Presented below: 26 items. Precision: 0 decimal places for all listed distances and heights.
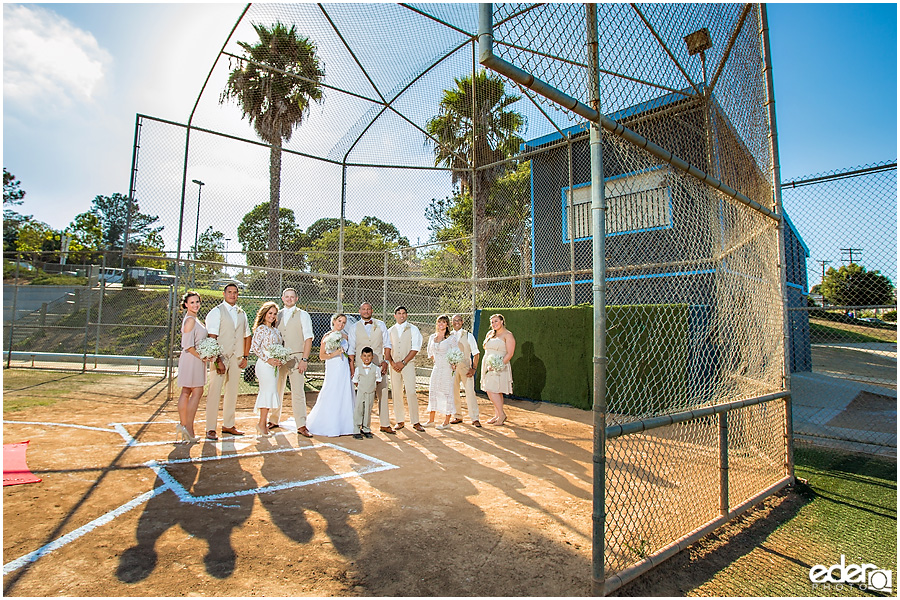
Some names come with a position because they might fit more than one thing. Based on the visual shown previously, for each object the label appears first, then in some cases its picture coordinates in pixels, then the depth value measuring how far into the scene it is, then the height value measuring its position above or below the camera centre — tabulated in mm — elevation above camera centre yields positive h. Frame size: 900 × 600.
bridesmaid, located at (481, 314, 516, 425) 7836 -848
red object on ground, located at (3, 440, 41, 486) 4084 -1532
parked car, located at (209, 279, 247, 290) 9323 +631
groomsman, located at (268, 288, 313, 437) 6633 -454
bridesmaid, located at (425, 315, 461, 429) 7754 -1019
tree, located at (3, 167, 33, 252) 41644 +12002
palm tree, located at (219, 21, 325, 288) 9141 +5688
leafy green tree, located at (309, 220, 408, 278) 12883 +1853
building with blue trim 4254 +1539
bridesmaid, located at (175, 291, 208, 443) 5816 -831
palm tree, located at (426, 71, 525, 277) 10508 +4946
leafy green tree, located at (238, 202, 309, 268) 11111 +2515
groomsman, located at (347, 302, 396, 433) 6961 -390
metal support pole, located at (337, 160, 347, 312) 9484 +1305
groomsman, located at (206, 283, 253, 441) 6160 -548
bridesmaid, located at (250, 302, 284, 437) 6324 -793
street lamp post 8297 +2217
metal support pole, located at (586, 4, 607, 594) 2514 +28
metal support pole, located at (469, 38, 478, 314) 10484 +1969
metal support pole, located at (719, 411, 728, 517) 3539 -1124
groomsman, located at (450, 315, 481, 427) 7836 -852
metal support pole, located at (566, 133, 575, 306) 8414 +1944
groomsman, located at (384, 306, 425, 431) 7324 -695
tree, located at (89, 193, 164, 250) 80062 +18199
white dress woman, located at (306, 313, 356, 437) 6539 -1186
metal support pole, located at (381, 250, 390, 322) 10778 +322
